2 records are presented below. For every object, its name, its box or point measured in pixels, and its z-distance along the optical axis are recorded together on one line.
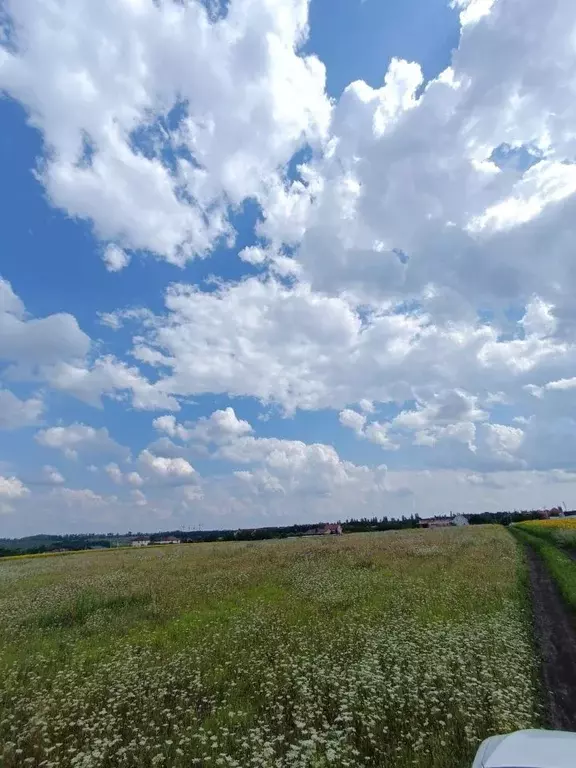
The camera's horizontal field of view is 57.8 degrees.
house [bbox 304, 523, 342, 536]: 141.38
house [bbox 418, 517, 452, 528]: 148.96
